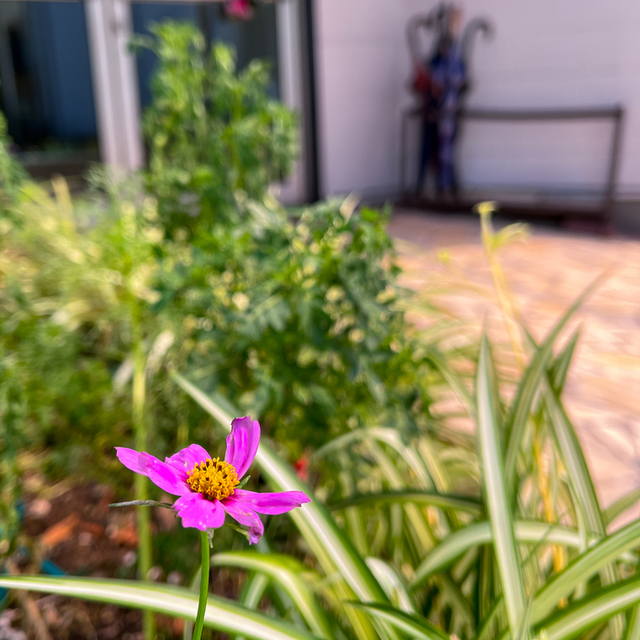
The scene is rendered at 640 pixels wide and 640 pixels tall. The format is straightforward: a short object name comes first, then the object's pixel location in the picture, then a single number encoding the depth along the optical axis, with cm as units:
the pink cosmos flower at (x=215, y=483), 26
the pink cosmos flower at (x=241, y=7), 285
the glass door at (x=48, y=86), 346
